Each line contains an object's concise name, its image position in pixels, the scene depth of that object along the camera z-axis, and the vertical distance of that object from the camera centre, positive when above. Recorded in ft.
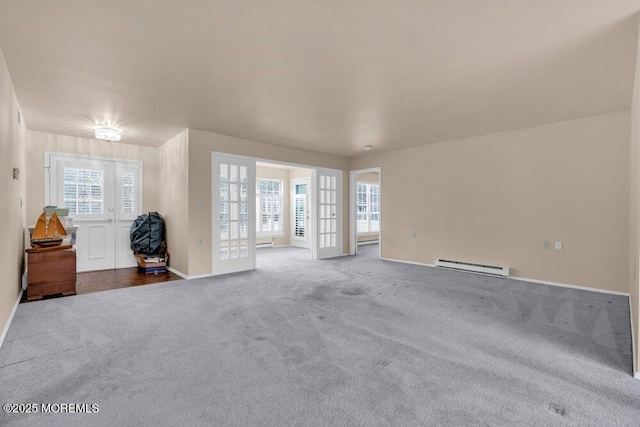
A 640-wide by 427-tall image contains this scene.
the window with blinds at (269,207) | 29.53 +0.49
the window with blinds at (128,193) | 19.81 +1.25
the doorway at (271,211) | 17.81 +0.07
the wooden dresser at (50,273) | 12.48 -2.53
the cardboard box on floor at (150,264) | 18.15 -3.05
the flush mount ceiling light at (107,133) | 15.19 +3.95
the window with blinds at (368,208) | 32.76 +0.41
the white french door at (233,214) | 17.48 -0.11
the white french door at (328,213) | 23.32 -0.09
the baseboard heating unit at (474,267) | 16.80 -3.21
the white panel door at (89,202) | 17.79 +0.60
